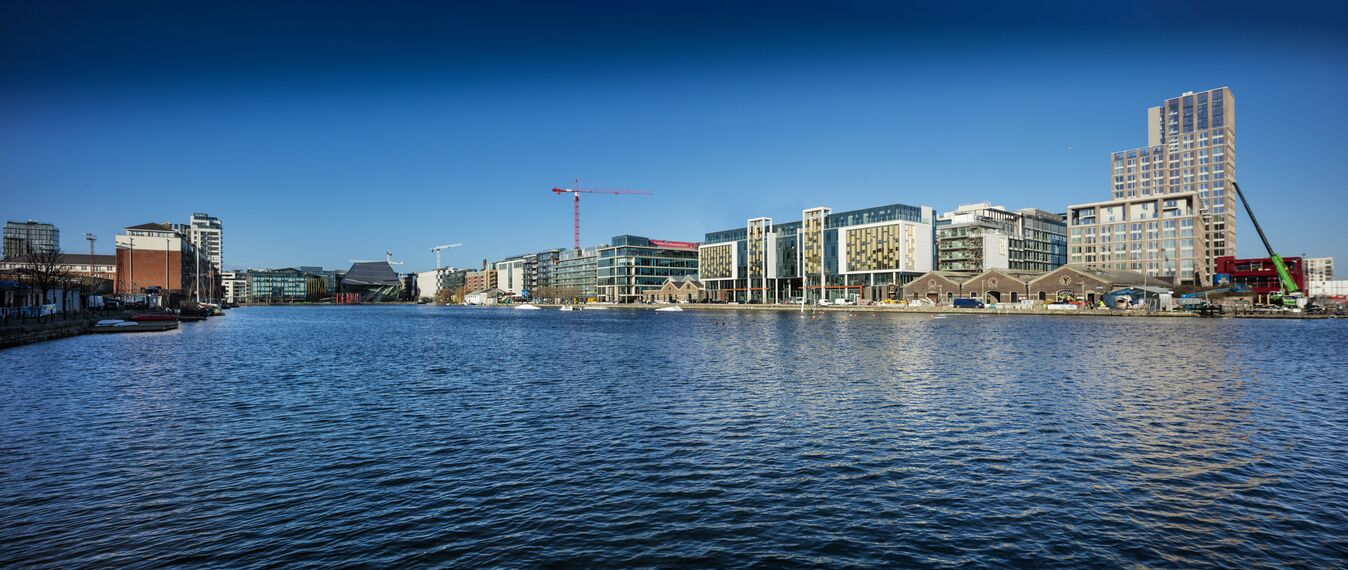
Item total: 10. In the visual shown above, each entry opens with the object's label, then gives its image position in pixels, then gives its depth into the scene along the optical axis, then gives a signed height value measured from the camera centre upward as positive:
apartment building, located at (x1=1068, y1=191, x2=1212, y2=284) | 171.00 +13.64
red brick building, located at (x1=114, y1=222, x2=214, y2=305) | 184.50 +12.01
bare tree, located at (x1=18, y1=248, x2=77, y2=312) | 91.54 +4.14
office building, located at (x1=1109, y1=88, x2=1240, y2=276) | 193.24 +11.09
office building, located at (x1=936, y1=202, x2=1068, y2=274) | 181.75 +14.00
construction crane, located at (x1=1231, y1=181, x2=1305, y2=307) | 137.16 -0.52
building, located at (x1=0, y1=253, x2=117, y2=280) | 185.00 +10.56
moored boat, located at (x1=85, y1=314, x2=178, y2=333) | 76.19 -2.90
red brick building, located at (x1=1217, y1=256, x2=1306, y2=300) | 167.38 +3.21
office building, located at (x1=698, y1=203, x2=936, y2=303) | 183.62 +11.71
